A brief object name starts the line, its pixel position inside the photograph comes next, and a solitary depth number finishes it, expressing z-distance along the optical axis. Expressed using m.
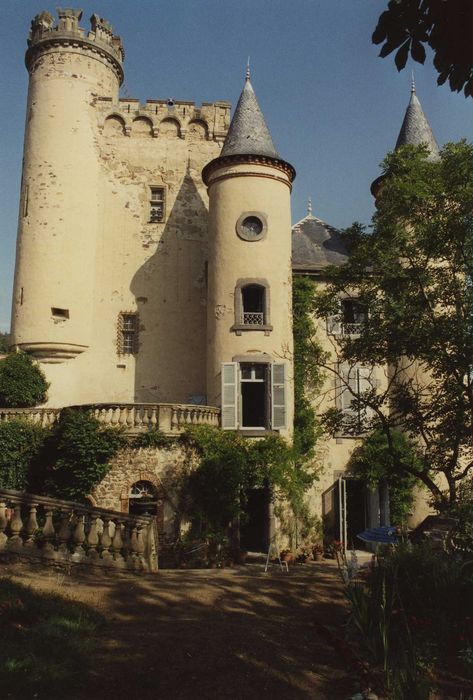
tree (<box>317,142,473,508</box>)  12.45
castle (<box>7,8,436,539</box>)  20.20
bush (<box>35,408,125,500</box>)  16.77
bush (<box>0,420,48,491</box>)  17.92
